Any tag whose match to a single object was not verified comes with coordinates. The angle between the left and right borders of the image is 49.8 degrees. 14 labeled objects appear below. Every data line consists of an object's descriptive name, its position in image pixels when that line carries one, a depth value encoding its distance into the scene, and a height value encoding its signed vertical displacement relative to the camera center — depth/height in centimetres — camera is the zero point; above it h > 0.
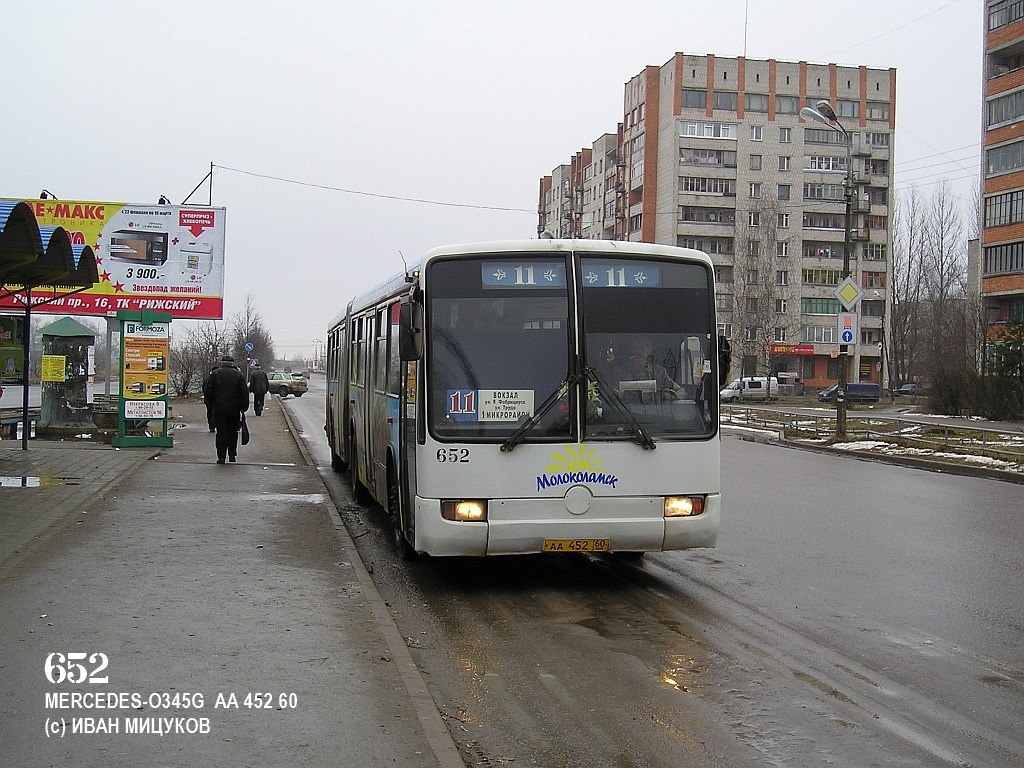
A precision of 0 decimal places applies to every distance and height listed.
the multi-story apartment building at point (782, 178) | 9388 +1691
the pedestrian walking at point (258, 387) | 3575 -71
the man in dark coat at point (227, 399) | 1816 -56
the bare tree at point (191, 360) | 5109 +22
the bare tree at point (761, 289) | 7929 +657
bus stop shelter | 1262 +141
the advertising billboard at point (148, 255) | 3297 +331
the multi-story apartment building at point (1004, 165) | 6009 +1163
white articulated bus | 854 -23
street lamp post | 2762 +396
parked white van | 7581 -133
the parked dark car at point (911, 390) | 8109 -130
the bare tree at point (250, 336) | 6969 +236
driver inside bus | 881 -2
